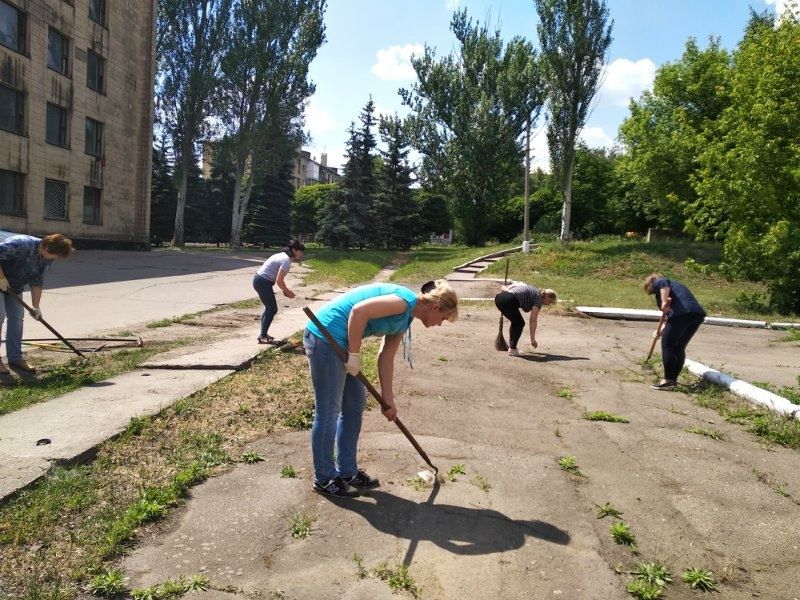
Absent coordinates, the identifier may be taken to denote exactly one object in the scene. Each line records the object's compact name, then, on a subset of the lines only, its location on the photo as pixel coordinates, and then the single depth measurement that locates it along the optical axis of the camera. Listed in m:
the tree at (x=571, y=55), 25.83
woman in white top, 8.99
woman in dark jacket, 7.48
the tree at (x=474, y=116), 34.12
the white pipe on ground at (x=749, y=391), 6.31
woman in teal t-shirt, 3.67
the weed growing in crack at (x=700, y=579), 3.15
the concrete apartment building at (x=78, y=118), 23.12
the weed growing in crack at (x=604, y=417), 6.12
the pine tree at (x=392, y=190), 37.88
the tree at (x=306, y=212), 60.22
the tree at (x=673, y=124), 28.03
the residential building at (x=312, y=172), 97.00
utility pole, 28.50
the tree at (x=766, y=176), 15.75
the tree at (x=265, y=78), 34.12
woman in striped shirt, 9.39
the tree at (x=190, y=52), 34.50
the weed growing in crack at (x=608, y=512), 3.92
